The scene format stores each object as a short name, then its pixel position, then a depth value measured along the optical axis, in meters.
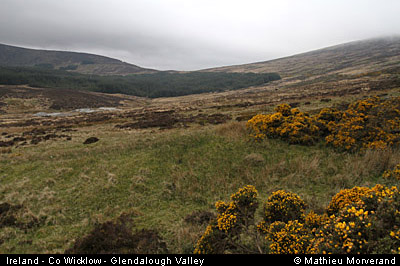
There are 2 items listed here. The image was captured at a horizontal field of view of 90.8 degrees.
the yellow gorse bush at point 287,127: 14.02
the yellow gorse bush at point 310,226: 3.75
